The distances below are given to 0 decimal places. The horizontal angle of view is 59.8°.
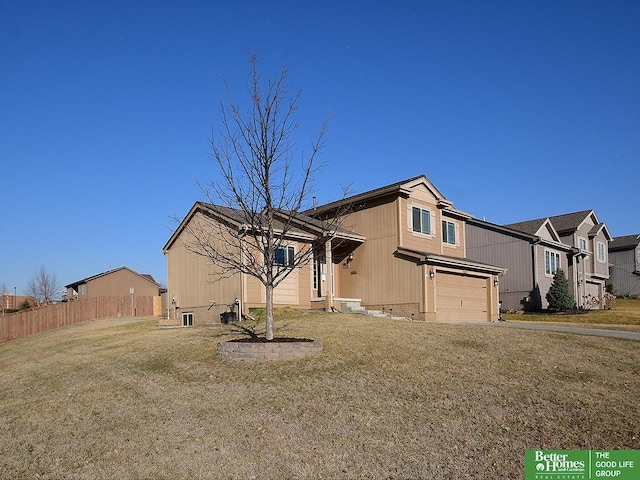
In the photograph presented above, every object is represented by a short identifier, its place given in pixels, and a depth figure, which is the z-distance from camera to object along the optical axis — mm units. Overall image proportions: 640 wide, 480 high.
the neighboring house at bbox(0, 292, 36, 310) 59281
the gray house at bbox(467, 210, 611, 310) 33938
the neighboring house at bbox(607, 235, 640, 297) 49812
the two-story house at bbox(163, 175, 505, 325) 22250
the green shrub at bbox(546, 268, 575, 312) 32750
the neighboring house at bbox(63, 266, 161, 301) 53000
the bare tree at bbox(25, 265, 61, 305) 72312
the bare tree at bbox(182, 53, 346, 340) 13148
